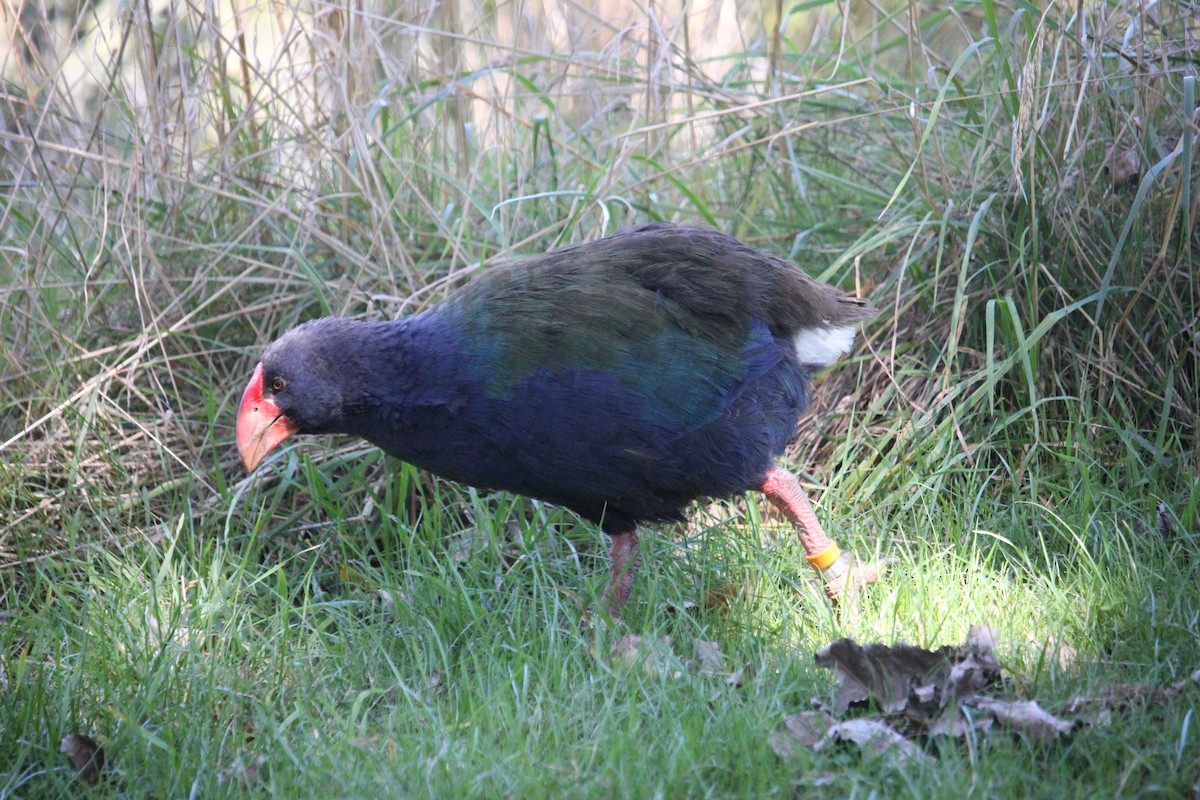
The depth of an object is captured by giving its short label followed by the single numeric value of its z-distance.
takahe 8.31
